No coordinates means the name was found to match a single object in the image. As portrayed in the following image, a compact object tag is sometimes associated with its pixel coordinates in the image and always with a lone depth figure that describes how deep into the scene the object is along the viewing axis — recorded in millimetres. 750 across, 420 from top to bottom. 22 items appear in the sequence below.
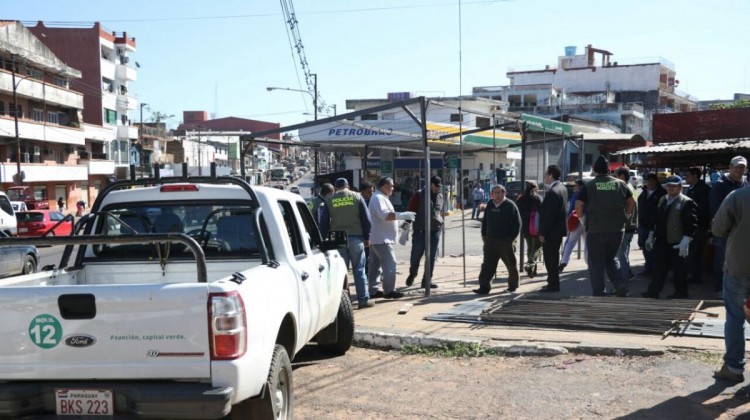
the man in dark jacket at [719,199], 8249
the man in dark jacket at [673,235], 8781
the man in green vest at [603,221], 8820
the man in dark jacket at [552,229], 9586
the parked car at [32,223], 24750
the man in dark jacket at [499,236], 9703
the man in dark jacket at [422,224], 10445
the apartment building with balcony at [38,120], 42031
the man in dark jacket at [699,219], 9609
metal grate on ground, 7270
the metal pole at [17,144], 39978
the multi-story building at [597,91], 62344
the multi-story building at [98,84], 55688
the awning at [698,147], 9984
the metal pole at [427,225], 9602
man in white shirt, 9648
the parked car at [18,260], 14508
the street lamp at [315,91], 34666
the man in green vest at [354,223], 9211
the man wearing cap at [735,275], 5266
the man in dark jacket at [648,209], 9914
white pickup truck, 3740
